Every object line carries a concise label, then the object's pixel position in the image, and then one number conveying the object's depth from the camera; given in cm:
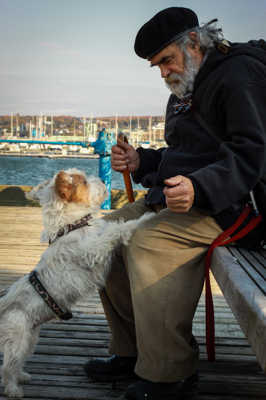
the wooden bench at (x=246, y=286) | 117
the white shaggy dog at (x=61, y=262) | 218
